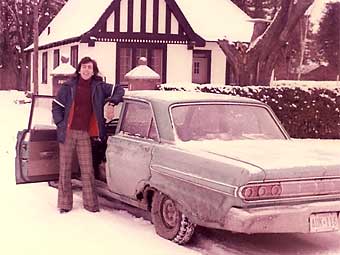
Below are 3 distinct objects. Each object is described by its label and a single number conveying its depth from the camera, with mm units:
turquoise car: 5688
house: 28219
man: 7758
